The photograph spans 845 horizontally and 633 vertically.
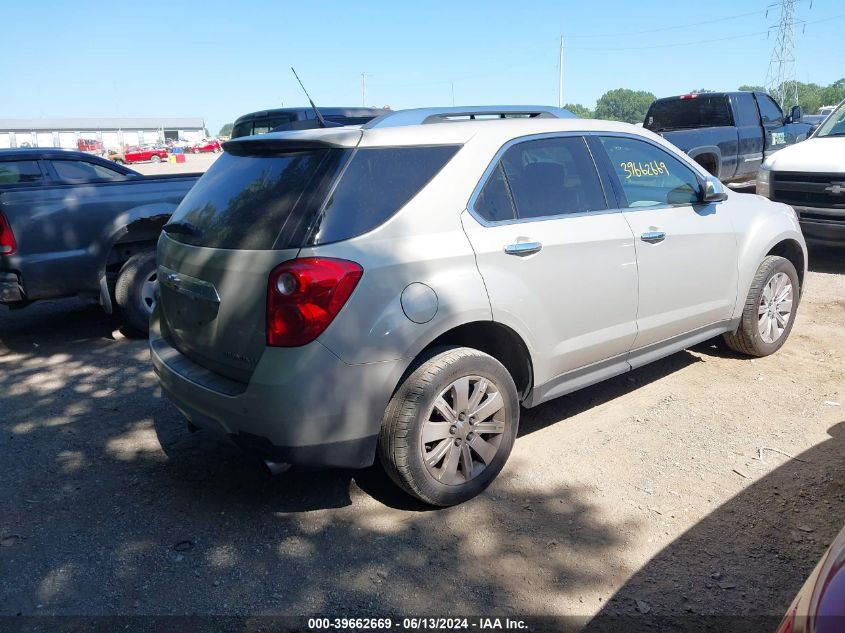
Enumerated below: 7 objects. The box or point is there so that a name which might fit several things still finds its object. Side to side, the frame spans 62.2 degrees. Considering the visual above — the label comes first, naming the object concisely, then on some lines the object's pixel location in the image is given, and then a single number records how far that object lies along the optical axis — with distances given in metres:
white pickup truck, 7.75
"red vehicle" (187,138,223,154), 75.44
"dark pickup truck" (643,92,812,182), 11.49
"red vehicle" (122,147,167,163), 54.22
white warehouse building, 92.31
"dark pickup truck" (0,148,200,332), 5.51
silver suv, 2.91
